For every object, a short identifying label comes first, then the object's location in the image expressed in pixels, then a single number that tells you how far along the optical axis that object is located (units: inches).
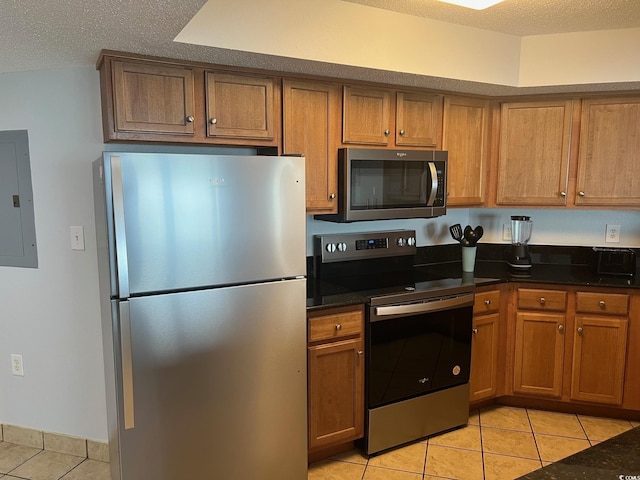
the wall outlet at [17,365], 104.4
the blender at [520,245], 125.3
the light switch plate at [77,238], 97.6
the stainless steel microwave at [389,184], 102.0
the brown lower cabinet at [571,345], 111.3
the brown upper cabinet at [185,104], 81.0
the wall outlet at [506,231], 135.9
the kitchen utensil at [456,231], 124.7
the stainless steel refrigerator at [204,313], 71.1
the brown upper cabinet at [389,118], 102.9
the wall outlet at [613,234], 129.7
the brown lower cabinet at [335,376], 93.7
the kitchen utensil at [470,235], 119.3
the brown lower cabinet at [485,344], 113.4
